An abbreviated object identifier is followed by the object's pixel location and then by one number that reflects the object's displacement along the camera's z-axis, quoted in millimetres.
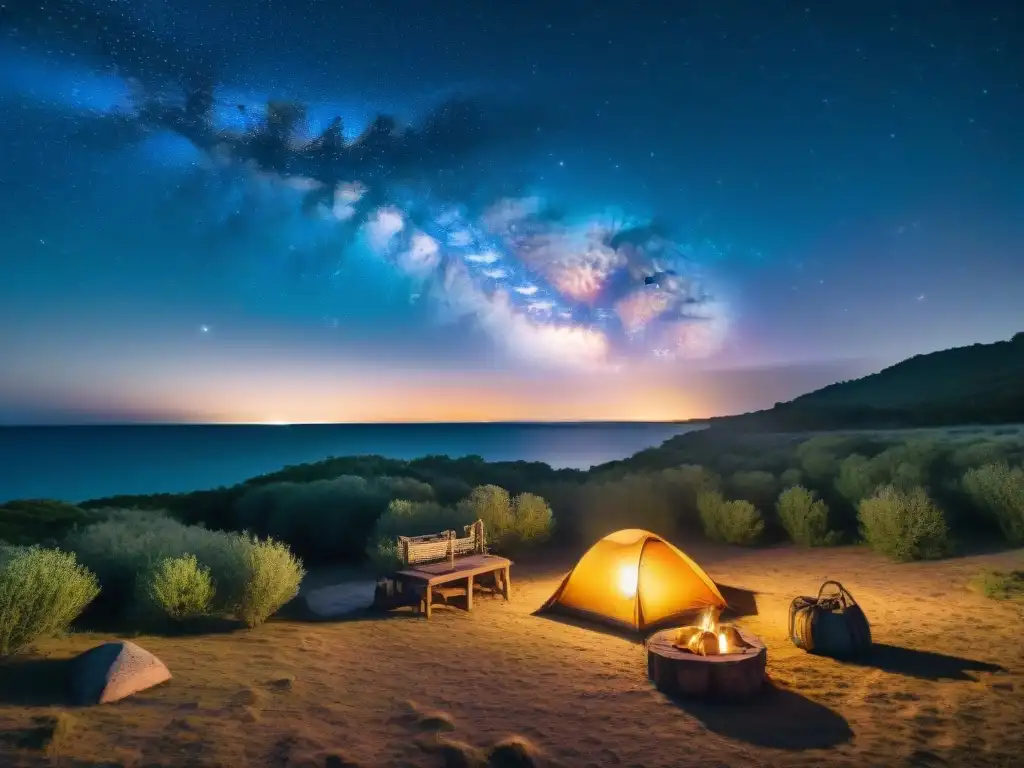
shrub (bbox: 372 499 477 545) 13812
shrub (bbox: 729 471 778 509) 17422
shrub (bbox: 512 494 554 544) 15023
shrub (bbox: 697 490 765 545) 15164
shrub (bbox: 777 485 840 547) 14406
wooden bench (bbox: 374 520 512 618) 9555
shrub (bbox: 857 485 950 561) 12203
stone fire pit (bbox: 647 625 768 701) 6320
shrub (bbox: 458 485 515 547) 14641
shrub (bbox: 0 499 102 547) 13309
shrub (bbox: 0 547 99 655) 6387
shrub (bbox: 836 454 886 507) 15805
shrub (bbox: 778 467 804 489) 17859
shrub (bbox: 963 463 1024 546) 12633
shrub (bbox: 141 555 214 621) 8141
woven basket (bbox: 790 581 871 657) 7547
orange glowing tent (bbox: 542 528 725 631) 9000
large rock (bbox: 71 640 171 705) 5652
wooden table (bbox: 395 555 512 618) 9453
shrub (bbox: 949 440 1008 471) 17806
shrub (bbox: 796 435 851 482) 19888
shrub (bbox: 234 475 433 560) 15016
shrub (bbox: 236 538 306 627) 8633
